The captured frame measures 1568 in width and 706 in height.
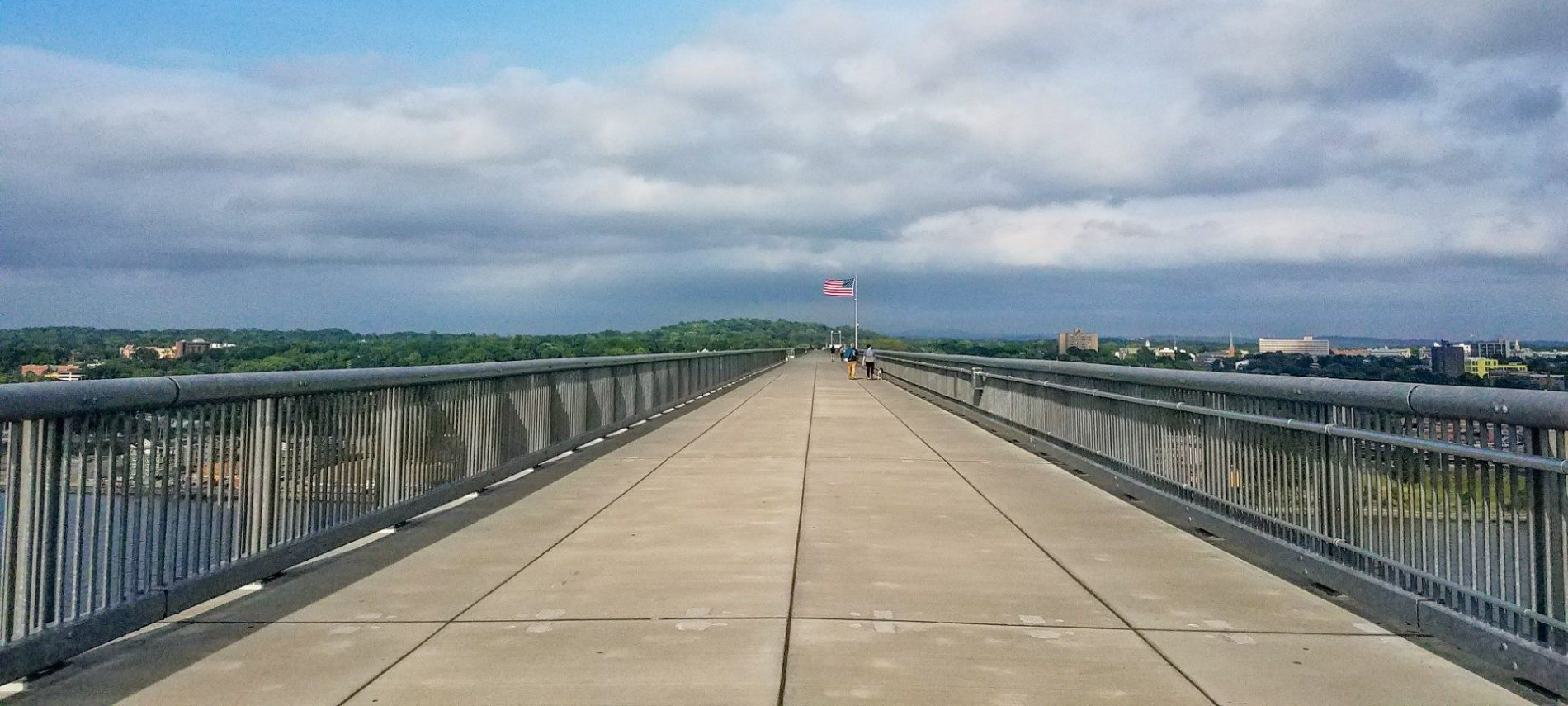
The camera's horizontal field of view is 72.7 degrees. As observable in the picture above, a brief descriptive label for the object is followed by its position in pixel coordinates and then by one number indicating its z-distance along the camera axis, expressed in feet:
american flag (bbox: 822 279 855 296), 255.91
